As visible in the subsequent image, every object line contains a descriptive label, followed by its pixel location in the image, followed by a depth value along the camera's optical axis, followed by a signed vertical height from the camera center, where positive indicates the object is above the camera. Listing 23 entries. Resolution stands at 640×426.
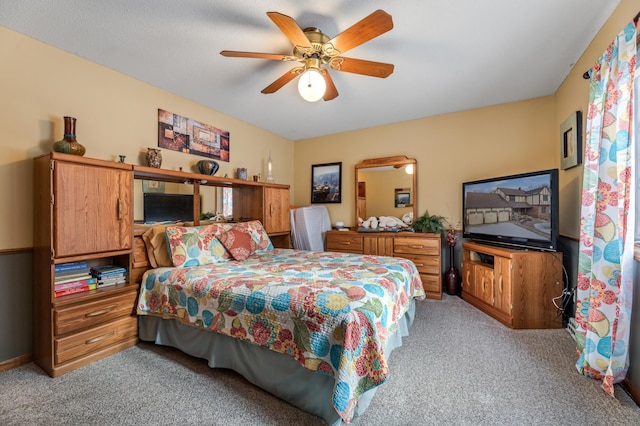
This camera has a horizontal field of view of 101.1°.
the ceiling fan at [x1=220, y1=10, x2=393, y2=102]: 1.60 +1.11
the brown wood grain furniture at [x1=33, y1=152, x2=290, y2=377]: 1.84 -0.31
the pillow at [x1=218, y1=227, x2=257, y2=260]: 2.65 -0.32
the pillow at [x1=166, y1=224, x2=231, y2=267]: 2.32 -0.32
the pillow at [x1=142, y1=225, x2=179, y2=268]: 2.37 -0.34
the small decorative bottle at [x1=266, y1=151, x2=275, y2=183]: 4.00 +0.57
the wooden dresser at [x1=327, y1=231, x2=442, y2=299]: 3.40 -0.51
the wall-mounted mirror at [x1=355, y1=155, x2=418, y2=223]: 3.88 +0.37
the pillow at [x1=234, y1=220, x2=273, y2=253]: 3.03 -0.27
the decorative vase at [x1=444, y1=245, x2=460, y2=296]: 3.49 -0.94
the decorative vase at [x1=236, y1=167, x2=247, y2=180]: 3.60 +0.52
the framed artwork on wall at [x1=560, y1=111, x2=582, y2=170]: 2.39 +0.68
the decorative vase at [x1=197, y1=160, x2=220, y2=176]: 3.07 +0.53
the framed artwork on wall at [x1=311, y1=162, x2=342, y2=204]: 4.45 +0.49
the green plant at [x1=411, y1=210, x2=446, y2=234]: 3.55 -0.17
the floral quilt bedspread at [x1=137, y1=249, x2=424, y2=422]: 1.32 -0.59
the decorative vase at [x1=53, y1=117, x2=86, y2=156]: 1.95 +0.52
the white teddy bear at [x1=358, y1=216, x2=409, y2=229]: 3.86 -0.17
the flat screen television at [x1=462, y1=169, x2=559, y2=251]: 2.47 +0.01
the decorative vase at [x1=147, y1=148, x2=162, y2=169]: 2.59 +0.53
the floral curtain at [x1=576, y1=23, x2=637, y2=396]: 1.54 -0.05
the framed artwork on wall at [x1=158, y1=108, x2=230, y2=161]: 2.88 +0.90
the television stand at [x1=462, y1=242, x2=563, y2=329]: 2.49 -0.74
